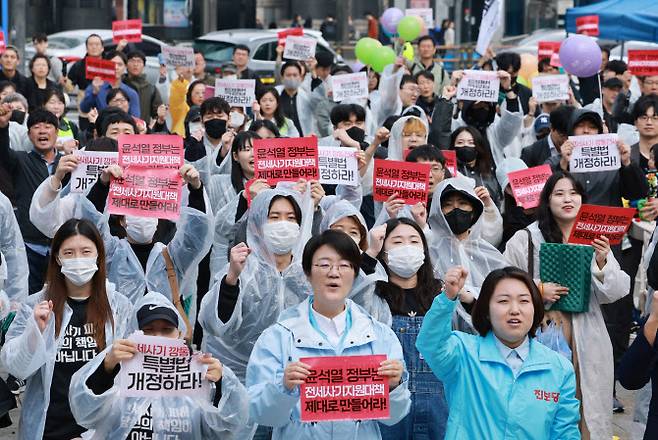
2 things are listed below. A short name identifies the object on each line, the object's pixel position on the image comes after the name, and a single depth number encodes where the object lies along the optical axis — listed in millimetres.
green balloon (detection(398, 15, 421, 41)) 17266
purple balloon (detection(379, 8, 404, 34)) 21078
